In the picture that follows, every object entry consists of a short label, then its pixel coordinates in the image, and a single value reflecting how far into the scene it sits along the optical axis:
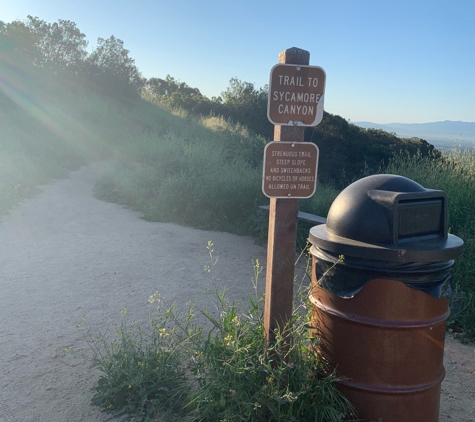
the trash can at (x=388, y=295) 2.54
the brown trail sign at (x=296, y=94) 2.56
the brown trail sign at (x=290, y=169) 2.64
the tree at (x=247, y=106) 23.39
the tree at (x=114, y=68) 25.92
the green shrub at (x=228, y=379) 2.63
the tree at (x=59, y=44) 25.38
